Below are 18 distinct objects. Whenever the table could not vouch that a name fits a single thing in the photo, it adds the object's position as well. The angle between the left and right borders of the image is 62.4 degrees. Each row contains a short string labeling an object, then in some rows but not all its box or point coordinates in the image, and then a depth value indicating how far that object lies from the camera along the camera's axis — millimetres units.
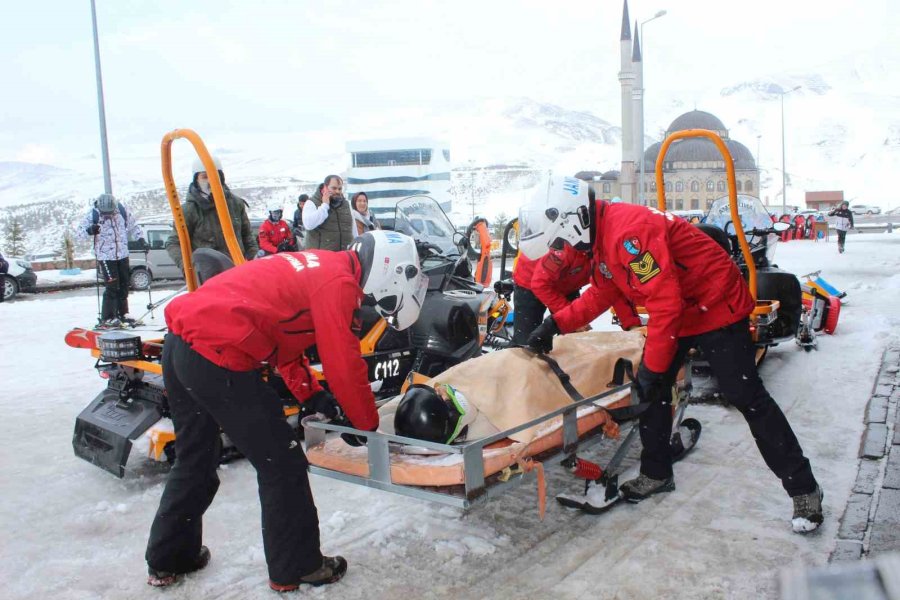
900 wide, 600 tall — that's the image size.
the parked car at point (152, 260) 17797
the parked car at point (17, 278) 15578
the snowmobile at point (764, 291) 6203
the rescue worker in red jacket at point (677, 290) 3572
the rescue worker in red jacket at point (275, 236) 11250
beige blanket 3752
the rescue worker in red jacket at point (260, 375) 3039
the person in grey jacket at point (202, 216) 5891
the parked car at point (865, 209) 87181
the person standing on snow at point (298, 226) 12125
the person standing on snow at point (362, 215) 8609
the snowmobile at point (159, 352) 4324
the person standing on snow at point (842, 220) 22234
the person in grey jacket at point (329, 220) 7531
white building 76125
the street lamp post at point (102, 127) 16812
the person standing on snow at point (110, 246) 8859
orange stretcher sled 3076
